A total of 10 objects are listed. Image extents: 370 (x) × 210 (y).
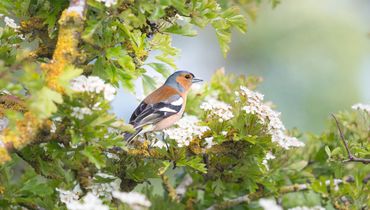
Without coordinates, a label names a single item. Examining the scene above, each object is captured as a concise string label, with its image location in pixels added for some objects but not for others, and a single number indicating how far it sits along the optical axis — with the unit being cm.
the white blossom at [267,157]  1005
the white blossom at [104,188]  953
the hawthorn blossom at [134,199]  695
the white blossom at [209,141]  986
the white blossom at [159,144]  975
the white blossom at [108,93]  787
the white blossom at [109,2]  810
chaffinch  1098
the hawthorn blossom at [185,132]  950
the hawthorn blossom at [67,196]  892
